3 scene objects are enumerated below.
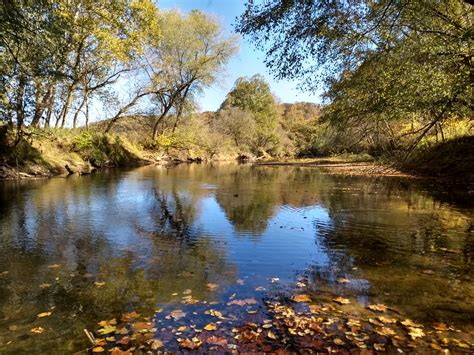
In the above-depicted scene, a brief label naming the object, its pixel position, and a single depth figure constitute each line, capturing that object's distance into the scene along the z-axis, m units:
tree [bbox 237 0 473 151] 10.13
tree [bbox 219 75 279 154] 67.31
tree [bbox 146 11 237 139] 41.19
